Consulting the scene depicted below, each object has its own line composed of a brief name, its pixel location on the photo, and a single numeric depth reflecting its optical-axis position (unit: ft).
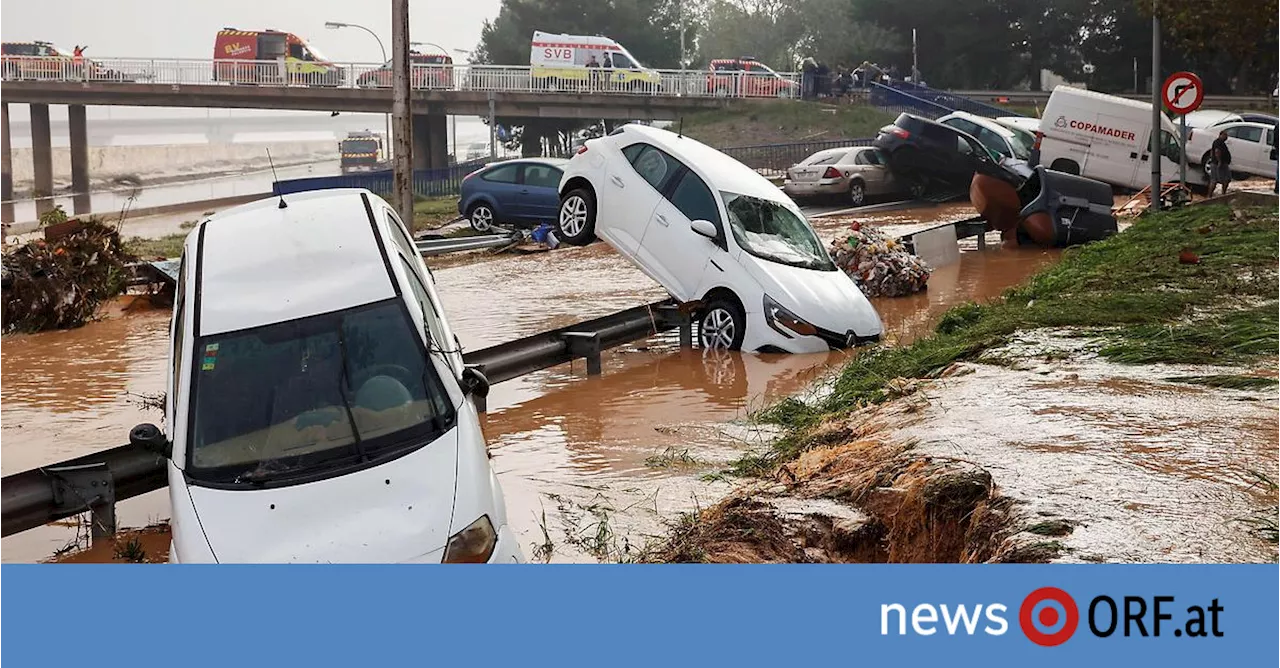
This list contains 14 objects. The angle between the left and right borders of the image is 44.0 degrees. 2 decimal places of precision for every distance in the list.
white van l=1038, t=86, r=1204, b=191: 108.47
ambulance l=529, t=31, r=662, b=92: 205.67
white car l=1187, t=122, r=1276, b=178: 115.24
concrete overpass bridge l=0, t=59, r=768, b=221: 205.87
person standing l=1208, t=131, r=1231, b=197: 105.65
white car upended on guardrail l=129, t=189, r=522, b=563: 22.52
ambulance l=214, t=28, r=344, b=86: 208.74
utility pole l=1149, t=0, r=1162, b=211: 90.33
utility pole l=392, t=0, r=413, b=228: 84.79
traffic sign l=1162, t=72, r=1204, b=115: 84.94
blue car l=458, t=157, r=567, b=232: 93.25
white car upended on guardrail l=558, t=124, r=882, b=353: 50.65
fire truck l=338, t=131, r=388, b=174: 288.30
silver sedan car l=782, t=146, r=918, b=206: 112.88
